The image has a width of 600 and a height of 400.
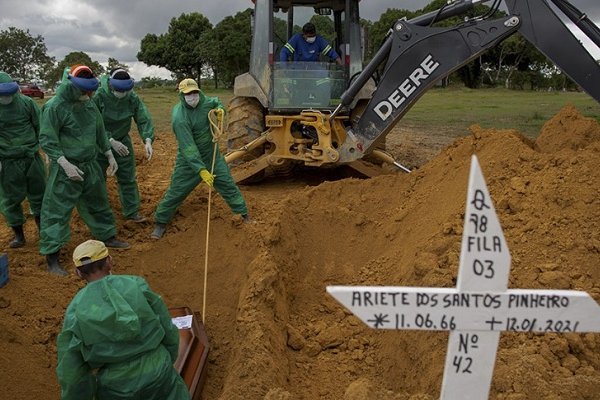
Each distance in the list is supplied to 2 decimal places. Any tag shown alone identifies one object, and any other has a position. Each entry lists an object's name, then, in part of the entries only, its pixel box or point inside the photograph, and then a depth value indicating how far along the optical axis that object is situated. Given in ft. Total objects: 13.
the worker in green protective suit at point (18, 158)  17.80
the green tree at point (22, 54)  155.94
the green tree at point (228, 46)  114.52
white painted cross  6.56
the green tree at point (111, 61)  121.60
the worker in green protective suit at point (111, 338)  8.88
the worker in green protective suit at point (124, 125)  19.60
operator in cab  25.76
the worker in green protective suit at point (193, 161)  18.69
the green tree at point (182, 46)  131.95
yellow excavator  17.70
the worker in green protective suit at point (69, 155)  16.52
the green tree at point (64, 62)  138.64
